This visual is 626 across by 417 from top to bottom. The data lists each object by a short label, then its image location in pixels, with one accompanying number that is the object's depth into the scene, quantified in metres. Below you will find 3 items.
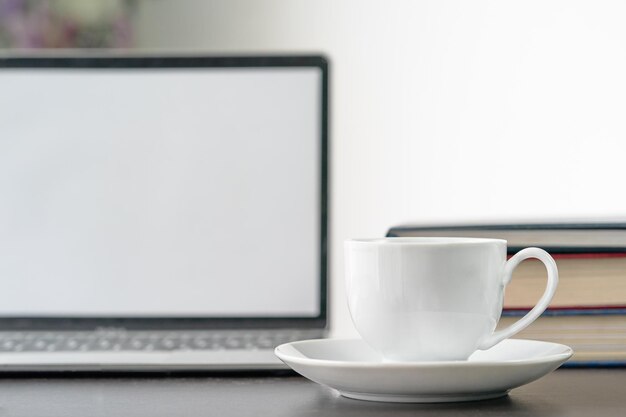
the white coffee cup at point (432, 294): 0.86
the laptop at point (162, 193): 1.12
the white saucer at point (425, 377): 0.83
